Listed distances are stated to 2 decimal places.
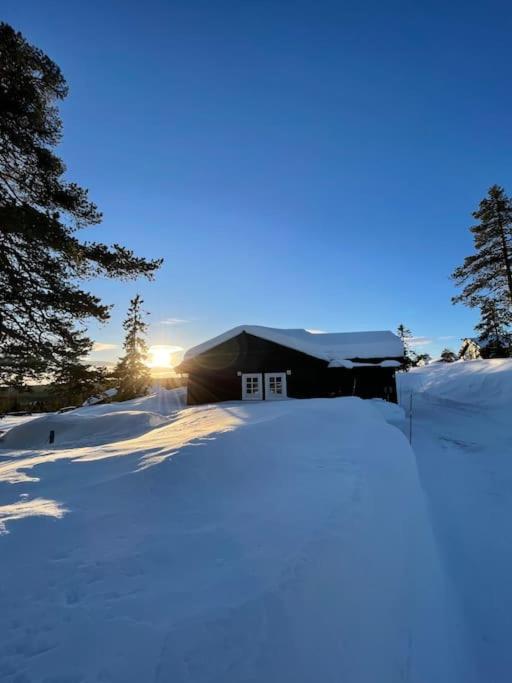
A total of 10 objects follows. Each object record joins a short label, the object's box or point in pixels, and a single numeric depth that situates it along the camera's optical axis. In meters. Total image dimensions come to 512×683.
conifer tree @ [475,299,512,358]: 31.45
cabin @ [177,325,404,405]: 19.41
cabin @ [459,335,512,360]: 32.50
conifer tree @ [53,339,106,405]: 9.75
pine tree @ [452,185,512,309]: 22.75
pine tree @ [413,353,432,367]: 59.06
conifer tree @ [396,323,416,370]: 64.67
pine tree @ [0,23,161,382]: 8.66
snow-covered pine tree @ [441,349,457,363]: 62.63
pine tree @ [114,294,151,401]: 33.56
